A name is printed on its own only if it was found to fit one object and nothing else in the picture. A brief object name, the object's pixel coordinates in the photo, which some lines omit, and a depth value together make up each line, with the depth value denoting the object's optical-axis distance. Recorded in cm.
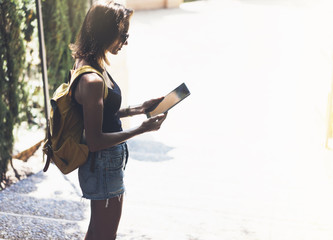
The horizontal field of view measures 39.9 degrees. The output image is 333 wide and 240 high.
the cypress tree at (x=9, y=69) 468
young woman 224
